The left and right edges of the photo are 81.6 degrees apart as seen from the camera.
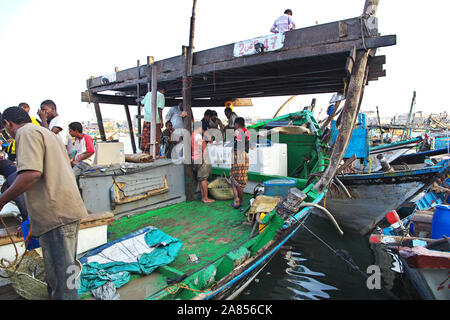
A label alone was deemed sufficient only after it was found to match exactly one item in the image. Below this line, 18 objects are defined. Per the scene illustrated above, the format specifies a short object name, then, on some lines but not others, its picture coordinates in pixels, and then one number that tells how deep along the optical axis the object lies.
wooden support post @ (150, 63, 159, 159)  6.11
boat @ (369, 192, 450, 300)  2.90
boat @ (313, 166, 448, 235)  5.60
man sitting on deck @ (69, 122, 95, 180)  4.68
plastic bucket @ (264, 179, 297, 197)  4.72
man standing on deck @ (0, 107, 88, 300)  2.00
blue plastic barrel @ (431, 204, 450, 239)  3.59
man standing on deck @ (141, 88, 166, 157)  6.34
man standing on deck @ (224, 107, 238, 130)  8.11
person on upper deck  5.96
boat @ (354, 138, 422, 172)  10.78
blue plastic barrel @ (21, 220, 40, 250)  2.55
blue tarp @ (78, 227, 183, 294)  2.69
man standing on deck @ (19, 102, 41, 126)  5.35
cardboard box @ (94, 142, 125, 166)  4.98
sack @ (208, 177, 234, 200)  5.82
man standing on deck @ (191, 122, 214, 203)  5.41
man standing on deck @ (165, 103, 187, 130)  7.56
